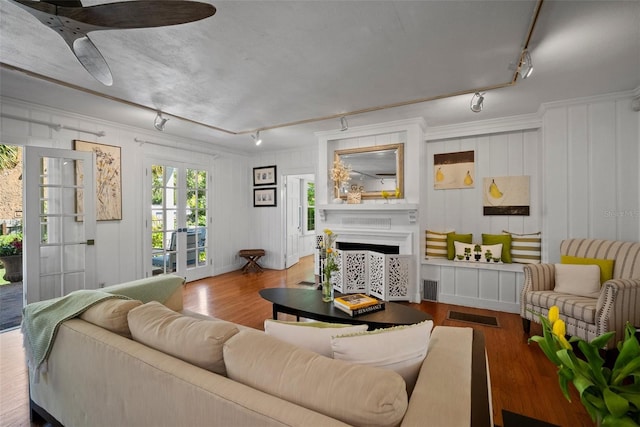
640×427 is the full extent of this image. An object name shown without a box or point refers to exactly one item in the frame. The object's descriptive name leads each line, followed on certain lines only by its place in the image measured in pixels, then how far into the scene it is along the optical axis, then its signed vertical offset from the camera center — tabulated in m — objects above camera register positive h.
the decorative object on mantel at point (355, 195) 4.44 +0.25
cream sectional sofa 0.84 -0.58
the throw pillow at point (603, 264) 2.85 -0.53
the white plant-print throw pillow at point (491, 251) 3.87 -0.52
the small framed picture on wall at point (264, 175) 6.04 +0.77
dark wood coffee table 2.22 -0.80
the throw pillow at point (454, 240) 4.18 -0.41
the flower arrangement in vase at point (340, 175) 4.52 +0.56
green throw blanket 1.57 -0.57
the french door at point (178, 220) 4.71 -0.11
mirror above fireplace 4.18 +0.64
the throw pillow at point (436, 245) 4.23 -0.48
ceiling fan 1.20 +0.85
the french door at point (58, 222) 3.23 -0.09
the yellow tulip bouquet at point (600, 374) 0.62 -0.38
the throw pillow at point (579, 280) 2.78 -0.67
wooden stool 5.84 -0.85
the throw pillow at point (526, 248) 3.80 -0.48
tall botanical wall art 3.96 +0.45
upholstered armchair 2.32 -0.75
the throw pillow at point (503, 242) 3.89 -0.41
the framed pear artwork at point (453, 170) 4.29 +0.60
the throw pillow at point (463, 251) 4.01 -0.55
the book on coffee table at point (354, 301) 2.35 -0.73
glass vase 2.67 -0.69
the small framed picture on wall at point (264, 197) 6.06 +0.32
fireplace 3.91 -0.55
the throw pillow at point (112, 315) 1.45 -0.51
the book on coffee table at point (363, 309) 2.31 -0.77
